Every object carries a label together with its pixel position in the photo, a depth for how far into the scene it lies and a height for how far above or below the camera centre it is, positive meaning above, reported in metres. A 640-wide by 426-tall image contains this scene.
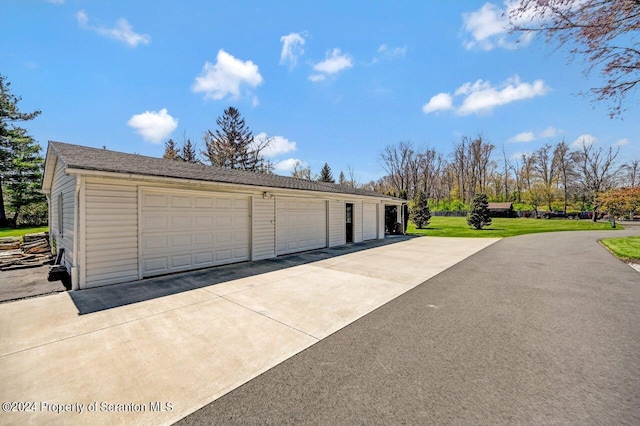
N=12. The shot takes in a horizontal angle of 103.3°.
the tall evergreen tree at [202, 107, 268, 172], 28.30 +7.91
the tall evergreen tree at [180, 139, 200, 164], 31.22 +7.85
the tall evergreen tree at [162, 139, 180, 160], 30.23 +7.97
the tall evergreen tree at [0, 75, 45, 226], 18.39 +4.13
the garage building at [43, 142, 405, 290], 5.17 +0.02
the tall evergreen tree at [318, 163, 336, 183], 29.73 +4.85
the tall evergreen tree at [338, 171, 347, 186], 47.39 +6.75
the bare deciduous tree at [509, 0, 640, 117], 4.70 +3.56
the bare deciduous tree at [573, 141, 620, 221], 33.75 +6.21
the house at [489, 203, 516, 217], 41.97 +0.39
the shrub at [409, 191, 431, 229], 21.16 +0.09
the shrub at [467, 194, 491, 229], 20.59 +0.04
